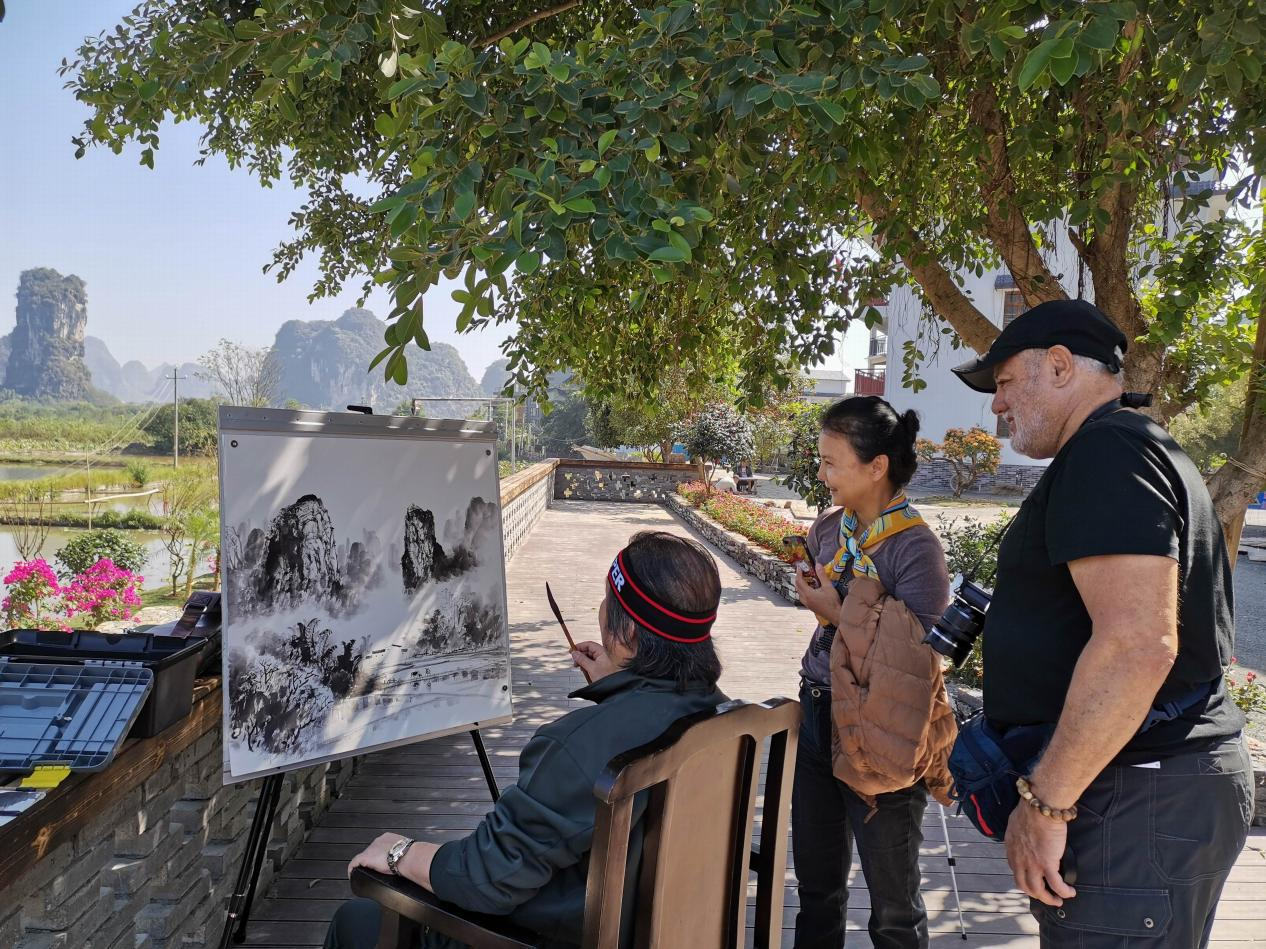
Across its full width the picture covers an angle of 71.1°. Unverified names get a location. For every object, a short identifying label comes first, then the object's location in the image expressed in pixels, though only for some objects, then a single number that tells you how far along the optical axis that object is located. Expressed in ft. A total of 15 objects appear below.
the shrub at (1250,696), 17.06
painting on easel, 9.13
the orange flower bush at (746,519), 41.52
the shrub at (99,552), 42.65
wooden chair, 4.84
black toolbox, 7.36
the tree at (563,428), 262.47
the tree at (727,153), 6.15
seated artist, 5.36
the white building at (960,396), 98.27
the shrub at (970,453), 89.15
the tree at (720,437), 68.54
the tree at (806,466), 36.94
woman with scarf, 7.43
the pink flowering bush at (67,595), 26.40
